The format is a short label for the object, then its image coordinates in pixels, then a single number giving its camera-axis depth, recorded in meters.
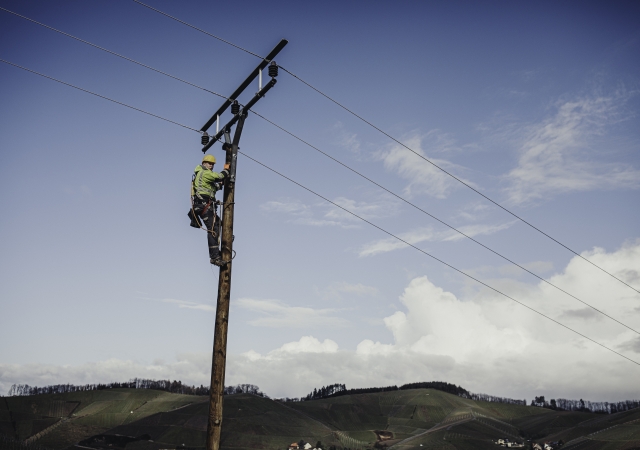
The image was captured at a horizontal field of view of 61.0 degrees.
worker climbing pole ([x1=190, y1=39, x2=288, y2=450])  11.11
